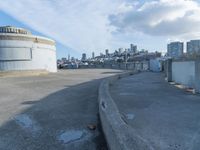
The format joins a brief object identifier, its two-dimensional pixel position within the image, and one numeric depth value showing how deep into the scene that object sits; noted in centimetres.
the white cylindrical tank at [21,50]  2002
